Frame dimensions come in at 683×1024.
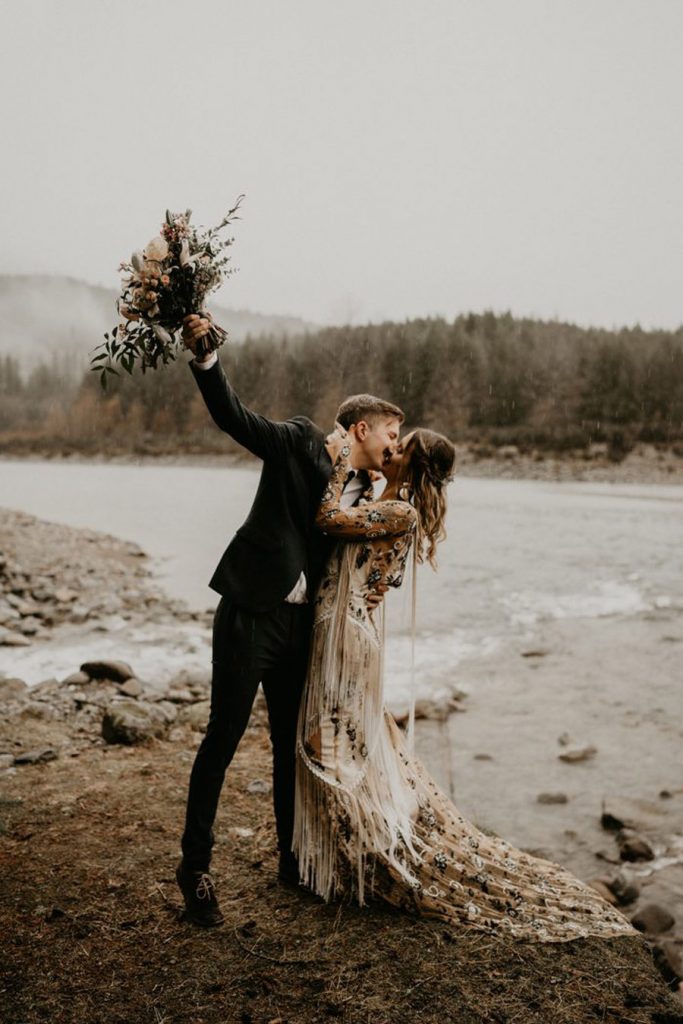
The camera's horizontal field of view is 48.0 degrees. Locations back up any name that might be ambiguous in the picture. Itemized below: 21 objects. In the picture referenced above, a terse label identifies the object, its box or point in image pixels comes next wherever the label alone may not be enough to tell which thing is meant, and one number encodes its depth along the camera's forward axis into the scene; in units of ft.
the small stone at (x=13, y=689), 23.07
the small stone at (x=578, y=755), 23.61
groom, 10.36
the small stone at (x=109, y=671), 24.84
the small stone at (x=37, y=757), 17.84
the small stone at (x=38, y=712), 21.45
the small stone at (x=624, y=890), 15.58
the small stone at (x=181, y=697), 24.04
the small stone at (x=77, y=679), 24.22
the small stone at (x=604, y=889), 15.38
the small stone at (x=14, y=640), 31.12
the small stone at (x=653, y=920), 14.40
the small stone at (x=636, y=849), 17.71
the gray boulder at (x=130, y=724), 19.52
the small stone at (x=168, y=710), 21.80
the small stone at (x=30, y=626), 33.19
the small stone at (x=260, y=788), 16.24
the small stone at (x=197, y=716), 21.12
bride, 10.64
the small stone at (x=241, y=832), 13.96
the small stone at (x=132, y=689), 23.86
